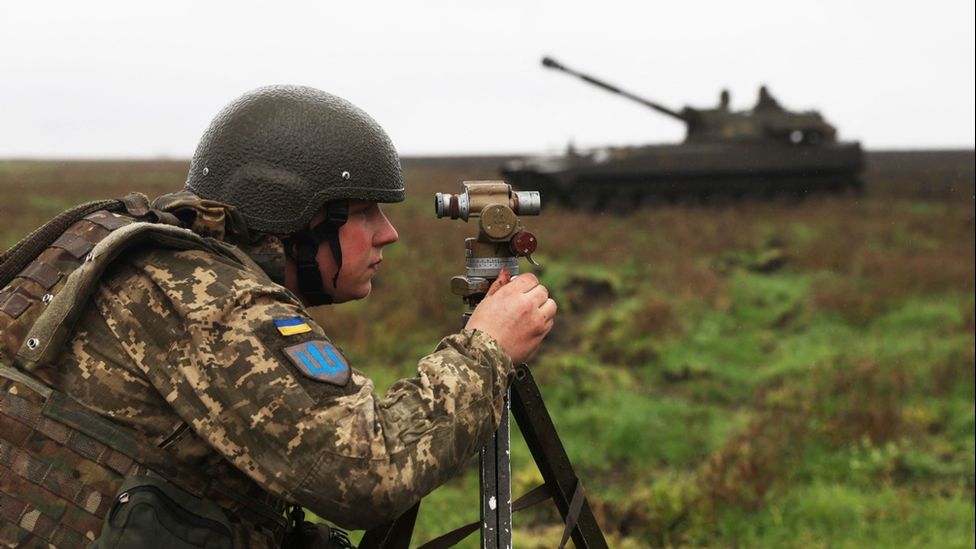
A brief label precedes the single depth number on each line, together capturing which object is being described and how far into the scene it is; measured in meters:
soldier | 1.98
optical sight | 2.49
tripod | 2.48
